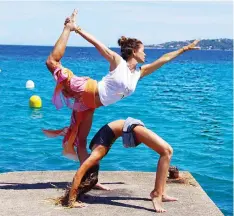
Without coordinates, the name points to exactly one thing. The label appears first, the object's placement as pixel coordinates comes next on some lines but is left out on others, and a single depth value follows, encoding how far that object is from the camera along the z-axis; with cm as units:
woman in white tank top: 596
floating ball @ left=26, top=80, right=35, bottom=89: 3066
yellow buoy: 2197
